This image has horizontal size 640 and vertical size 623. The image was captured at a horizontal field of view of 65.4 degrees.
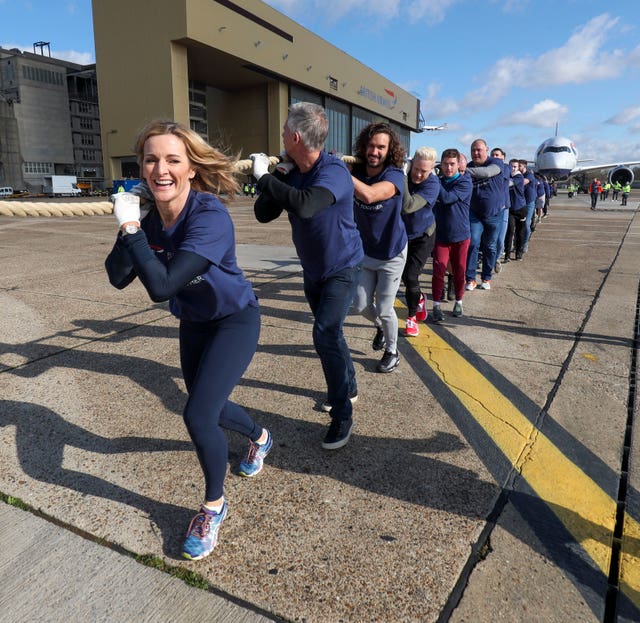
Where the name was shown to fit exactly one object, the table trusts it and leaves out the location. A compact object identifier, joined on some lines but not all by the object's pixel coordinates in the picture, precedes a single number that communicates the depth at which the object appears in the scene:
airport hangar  43.28
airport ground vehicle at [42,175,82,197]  55.56
